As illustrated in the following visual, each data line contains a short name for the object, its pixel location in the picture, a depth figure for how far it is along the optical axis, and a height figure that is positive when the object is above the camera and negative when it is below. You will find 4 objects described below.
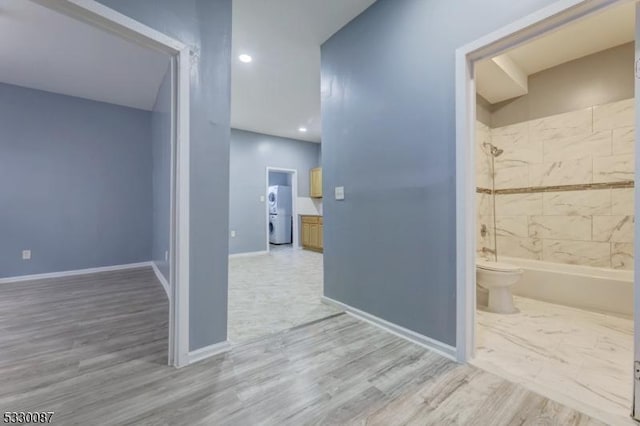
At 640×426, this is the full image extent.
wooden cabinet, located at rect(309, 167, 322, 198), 6.49 +0.71
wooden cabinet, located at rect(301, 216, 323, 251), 5.99 -0.47
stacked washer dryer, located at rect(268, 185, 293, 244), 7.39 -0.06
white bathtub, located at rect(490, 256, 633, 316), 2.35 -0.70
